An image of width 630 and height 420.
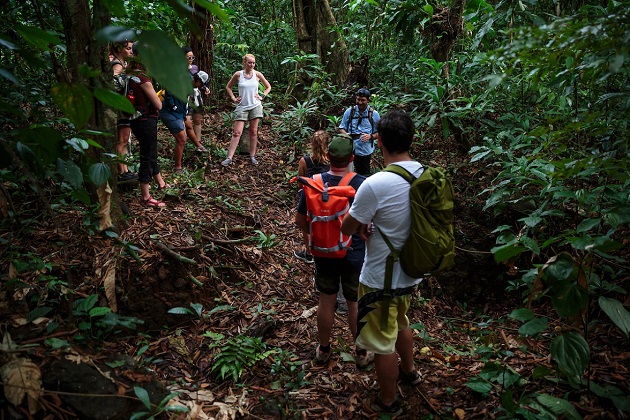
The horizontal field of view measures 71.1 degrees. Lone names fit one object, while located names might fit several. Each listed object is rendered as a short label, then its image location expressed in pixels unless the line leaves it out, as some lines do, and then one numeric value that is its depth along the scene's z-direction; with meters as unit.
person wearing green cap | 3.72
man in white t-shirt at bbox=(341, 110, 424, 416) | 2.89
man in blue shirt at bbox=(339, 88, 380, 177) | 7.30
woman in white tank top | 8.40
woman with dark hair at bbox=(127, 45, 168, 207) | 5.31
